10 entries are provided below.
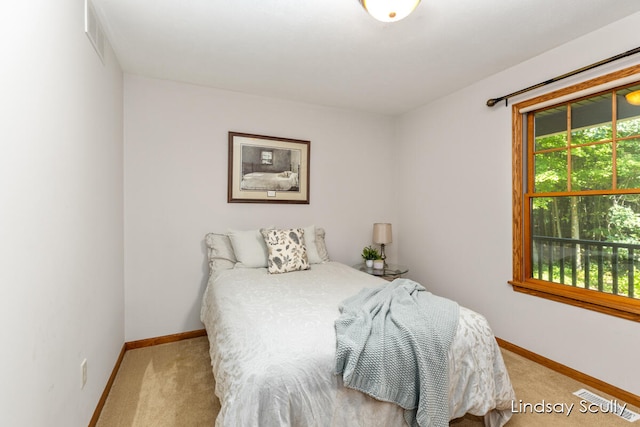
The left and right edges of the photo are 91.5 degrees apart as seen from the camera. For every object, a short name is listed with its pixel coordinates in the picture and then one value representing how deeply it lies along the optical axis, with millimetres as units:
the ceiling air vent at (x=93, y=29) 1756
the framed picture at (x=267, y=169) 3225
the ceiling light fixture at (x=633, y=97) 2074
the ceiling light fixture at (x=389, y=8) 1683
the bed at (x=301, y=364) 1233
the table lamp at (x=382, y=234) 3613
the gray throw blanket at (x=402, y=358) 1355
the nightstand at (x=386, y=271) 3405
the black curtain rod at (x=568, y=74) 1986
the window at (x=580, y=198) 2123
